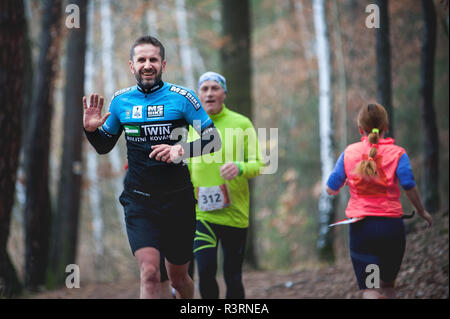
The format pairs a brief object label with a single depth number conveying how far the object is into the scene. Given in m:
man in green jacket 10.24
